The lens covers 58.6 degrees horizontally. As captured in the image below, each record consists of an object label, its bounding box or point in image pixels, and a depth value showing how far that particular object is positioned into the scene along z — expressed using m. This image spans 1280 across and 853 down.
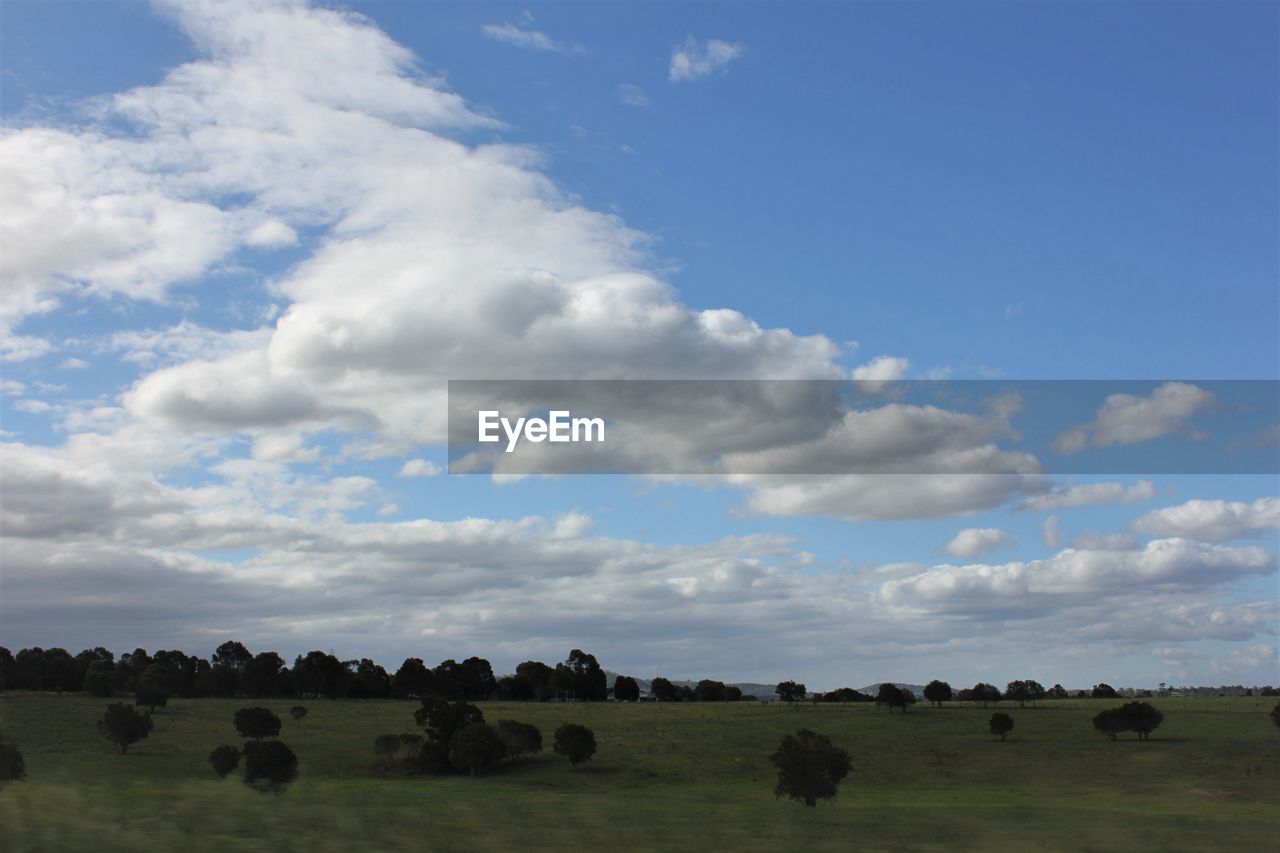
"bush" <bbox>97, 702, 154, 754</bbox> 84.38
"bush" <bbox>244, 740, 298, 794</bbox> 62.88
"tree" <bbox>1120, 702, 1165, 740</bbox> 99.75
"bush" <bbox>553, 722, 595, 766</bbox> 85.19
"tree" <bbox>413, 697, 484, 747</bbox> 87.69
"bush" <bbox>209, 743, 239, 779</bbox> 69.12
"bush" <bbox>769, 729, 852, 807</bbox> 58.56
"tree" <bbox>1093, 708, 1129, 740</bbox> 100.94
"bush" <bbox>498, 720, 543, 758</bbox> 88.62
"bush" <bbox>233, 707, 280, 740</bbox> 93.44
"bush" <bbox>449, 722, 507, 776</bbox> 83.25
